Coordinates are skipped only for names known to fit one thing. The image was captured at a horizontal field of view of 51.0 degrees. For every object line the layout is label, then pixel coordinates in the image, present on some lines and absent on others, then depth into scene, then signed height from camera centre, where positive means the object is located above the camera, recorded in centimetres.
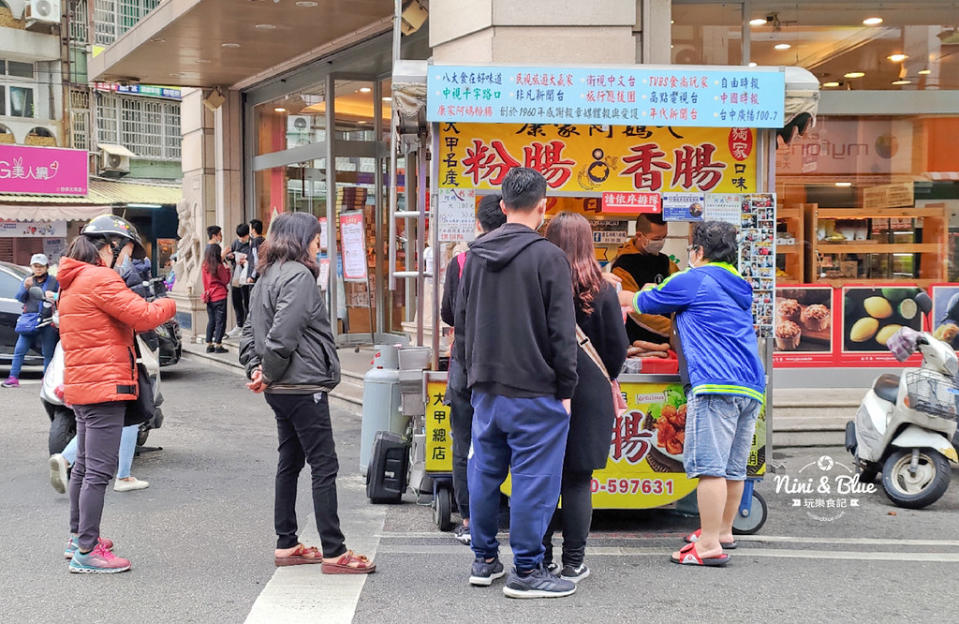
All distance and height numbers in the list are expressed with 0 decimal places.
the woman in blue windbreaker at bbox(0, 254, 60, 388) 1070 -62
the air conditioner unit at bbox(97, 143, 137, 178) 2962 +281
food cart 557 +57
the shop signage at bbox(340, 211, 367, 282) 1376 +13
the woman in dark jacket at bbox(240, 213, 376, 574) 461 -51
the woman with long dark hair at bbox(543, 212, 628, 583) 460 -62
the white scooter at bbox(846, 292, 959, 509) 620 -112
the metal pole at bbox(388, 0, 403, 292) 620 +49
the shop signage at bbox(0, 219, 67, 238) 2602 +70
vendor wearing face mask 655 -4
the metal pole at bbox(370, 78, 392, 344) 1380 +45
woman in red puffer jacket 487 -56
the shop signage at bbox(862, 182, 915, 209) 930 +53
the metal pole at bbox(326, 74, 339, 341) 1381 +92
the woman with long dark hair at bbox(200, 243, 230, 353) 1388 -35
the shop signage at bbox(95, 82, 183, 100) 2950 +499
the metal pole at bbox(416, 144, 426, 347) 636 +14
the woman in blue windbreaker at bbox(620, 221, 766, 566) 498 -59
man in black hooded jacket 434 -48
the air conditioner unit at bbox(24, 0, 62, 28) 2764 +671
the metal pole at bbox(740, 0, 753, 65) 910 +206
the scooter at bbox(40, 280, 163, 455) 662 -98
